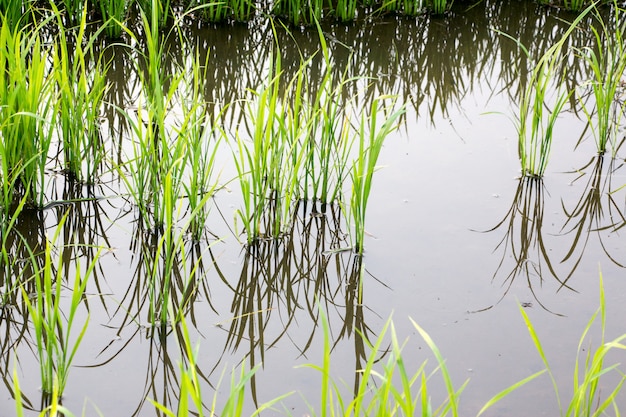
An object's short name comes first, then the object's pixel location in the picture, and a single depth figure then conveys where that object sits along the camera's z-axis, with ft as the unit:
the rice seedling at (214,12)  14.19
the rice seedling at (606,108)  9.46
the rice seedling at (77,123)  8.05
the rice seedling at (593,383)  4.64
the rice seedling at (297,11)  14.17
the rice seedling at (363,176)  7.23
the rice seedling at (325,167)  7.90
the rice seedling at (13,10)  11.66
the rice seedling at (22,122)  7.63
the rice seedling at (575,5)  15.67
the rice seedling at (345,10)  14.60
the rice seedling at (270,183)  7.52
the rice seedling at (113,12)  13.03
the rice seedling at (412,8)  15.20
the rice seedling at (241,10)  14.39
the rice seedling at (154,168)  7.45
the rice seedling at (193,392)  4.15
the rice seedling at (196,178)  7.39
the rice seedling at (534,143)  8.91
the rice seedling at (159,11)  13.37
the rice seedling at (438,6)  15.43
